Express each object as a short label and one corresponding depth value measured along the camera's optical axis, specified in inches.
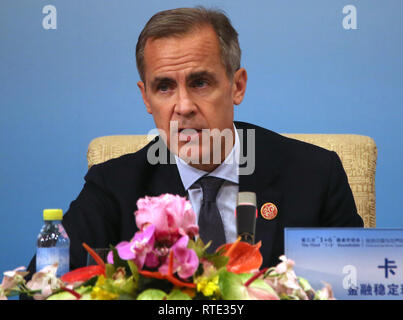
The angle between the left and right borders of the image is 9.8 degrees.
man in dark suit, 138.6
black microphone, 124.3
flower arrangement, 103.9
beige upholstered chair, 145.3
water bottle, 126.6
